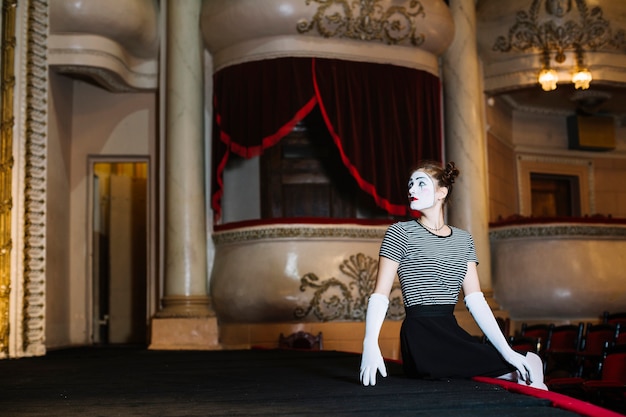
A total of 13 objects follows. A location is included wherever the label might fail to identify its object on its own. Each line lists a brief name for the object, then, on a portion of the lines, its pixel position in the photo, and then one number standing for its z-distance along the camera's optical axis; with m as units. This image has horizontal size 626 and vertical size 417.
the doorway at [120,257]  9.91
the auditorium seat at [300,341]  7.55
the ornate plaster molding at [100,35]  8.08
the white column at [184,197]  8.03
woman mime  3.40
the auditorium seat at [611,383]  3.68
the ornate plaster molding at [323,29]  8.01
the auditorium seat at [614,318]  7.60
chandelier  8.80
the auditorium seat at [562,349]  6.25
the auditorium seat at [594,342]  5.53
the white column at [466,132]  8.63
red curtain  7.94
